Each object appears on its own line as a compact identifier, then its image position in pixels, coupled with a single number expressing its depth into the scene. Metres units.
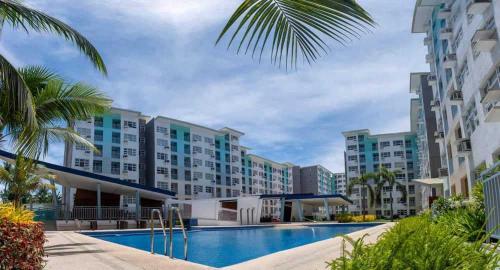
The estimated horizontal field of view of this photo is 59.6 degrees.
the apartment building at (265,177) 88.38
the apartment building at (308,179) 124.00
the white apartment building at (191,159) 63.72
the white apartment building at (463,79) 18.27
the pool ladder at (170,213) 10.33
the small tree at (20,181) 14.96
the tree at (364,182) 55.27
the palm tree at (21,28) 6.66
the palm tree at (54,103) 10.75
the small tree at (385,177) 57.20
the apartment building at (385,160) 77.69
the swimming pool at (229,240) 14.34
